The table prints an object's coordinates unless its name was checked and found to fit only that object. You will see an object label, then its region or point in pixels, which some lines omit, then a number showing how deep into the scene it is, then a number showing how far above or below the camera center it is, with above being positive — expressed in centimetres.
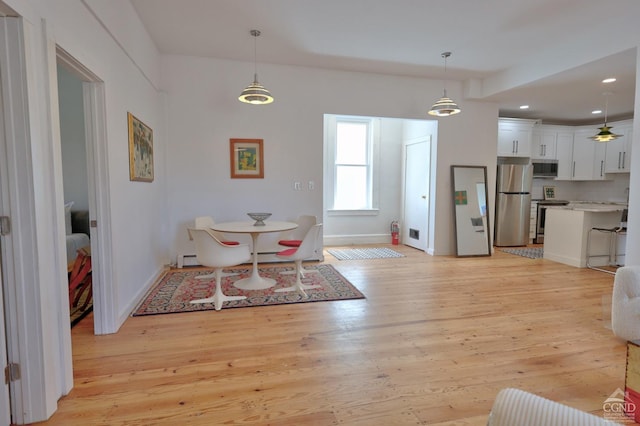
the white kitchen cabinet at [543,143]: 707 +98
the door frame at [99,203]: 256 -11
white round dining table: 359 -43
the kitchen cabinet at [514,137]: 658 +104
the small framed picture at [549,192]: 751 -4
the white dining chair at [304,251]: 352 -64
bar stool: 479 -77
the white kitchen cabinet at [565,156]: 723 +73
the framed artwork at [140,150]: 325 +41
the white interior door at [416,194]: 602 -7
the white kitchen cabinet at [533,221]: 695 -63
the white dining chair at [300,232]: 436 -60
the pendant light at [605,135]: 550 +89
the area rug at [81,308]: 301 -113
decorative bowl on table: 396 -32
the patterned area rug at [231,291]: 330 -111
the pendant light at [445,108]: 424 +103
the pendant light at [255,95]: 355 +99
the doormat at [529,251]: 577 -110
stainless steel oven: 695 -61
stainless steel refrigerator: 643 -25
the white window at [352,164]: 665 +52
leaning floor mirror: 571 -37
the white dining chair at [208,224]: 400 -42
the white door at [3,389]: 162 -96
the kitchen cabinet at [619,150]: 671 +82
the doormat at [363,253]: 556 -109
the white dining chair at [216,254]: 316 -61
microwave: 721 +47
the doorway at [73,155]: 447 +47
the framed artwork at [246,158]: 488 +45
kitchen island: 491 -65
